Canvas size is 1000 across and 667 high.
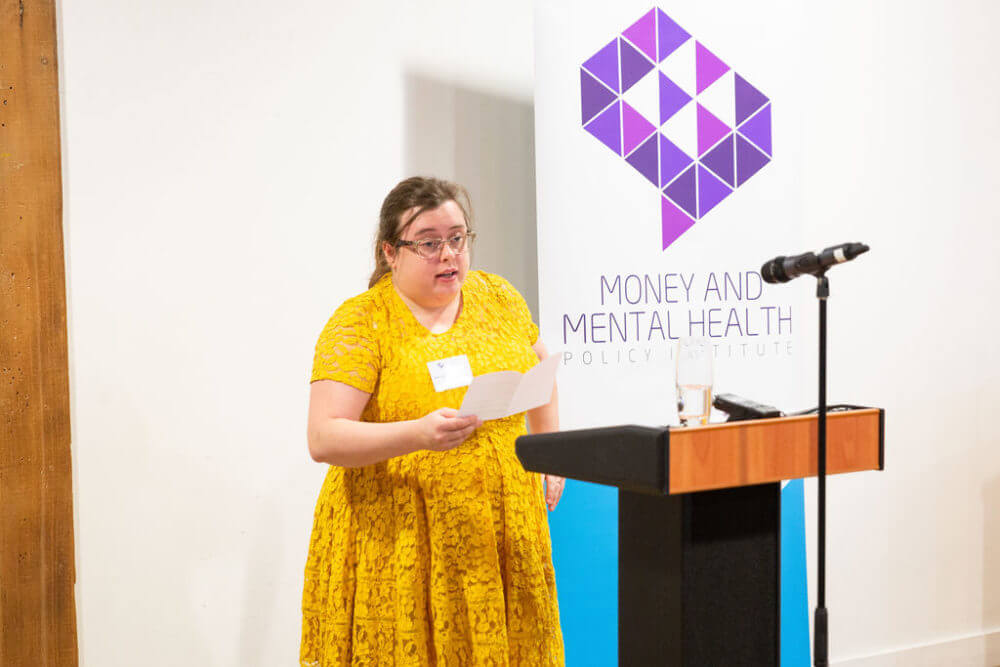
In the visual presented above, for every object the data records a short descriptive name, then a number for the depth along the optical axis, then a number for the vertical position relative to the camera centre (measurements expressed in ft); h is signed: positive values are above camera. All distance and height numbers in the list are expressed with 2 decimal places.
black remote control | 16.13 -0.93
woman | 17.39 -1.59
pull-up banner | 19.32 +0.22
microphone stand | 16.09 -1.43
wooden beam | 18.59 -0.77
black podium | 15.91 -1.43
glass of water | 16.35 -0.82
